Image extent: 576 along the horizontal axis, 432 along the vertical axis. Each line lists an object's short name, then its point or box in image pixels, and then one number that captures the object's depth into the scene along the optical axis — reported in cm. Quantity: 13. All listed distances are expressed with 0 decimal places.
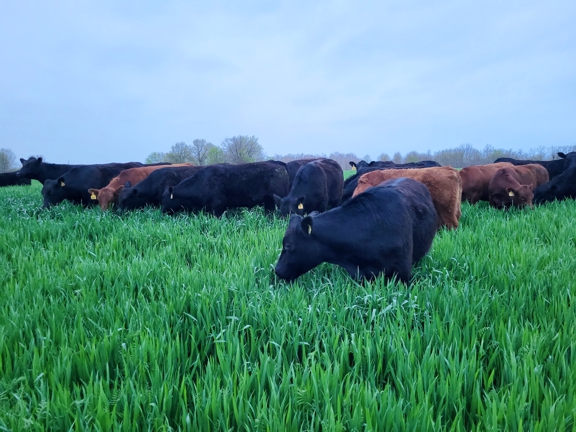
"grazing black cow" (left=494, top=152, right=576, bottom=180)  1478
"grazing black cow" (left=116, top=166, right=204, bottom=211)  1089
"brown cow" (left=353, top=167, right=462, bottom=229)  746
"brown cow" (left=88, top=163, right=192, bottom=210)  1143
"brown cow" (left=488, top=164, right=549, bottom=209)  983
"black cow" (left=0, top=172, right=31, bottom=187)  2332
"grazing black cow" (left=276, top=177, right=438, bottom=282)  424
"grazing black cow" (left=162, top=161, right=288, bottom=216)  1023
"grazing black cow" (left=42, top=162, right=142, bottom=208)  1168
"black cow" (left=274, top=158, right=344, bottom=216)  880
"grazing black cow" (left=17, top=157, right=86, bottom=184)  1463
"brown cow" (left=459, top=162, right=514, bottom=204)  1168
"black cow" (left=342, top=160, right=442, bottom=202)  1167
